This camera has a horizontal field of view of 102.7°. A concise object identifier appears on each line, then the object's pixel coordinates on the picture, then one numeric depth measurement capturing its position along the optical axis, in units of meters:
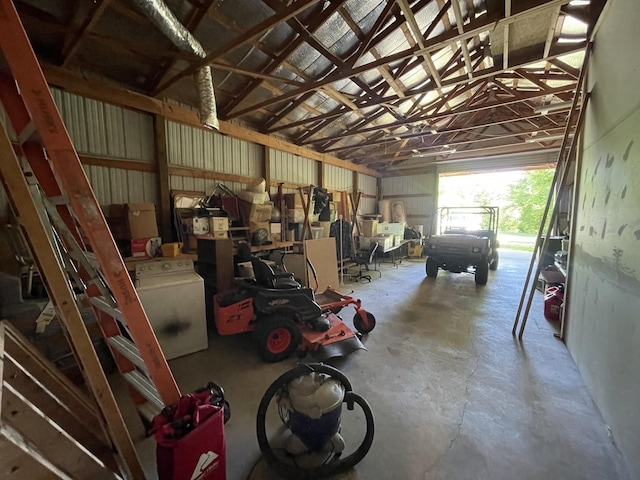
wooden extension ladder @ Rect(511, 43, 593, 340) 2.58
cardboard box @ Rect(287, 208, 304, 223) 5.56
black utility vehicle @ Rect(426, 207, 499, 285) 5.07
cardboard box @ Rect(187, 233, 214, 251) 4.02
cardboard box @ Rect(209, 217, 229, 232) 4.15
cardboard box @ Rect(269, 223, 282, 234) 5.18
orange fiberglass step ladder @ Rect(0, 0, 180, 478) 0.99
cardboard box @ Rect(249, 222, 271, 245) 4.79
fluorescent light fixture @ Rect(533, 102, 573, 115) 4.56
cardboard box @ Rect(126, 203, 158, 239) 3.49
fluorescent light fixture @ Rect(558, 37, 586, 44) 3.76
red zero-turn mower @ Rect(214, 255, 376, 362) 2.49
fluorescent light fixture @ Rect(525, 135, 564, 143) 6.84
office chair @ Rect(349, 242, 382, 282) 5.82
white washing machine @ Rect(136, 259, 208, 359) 2.46
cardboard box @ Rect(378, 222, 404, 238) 8.01
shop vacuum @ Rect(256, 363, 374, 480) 1.37
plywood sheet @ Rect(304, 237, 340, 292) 4.20
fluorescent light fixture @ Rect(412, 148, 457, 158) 8.43
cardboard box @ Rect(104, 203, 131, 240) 3.62
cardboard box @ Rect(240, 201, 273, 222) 4.72
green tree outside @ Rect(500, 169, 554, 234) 15.34
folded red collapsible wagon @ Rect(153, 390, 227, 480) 1.00
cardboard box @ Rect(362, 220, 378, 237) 7.62
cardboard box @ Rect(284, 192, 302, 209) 5.56
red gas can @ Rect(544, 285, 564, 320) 3.42
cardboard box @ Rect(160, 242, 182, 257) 3.63
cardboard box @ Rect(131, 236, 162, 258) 3.49
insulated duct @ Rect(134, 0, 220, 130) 2.28
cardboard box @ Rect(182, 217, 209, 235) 4.01
